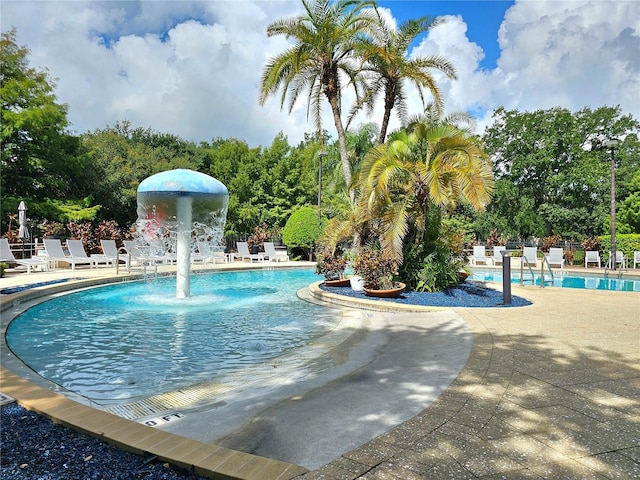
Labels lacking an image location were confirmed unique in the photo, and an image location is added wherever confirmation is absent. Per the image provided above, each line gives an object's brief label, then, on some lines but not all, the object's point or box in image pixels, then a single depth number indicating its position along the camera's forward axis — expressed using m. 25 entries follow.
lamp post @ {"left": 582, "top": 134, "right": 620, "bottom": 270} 18.89
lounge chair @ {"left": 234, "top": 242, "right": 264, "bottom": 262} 23.45
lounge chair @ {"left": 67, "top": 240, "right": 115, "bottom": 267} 17.66
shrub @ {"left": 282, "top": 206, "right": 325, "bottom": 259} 24.59
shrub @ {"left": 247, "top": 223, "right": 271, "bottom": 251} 26.00
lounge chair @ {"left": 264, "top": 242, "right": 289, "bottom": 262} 23.75
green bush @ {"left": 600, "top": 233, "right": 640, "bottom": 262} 22.59
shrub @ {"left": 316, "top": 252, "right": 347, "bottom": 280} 12.47
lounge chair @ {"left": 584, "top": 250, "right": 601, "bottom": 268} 22.58
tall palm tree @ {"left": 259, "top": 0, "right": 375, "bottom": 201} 13.15
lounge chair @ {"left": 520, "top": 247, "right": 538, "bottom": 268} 20.59
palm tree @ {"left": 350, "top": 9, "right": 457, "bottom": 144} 13.20
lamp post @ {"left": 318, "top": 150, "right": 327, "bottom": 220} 24.48
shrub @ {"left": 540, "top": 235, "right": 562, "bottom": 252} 27.06
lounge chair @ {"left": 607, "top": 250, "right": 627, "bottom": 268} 21.87
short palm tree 9.85
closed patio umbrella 17.53
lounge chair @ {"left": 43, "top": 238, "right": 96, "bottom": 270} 16.88
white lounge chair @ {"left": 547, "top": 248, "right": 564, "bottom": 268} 21.00
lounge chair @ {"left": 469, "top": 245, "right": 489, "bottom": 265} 23.09
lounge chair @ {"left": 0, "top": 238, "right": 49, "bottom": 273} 15.52
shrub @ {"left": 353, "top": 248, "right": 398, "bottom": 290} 10.46
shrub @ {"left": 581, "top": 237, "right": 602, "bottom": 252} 24.08
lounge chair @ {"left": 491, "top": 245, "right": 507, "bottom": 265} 22.77
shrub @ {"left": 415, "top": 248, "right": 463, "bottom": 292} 10.99
